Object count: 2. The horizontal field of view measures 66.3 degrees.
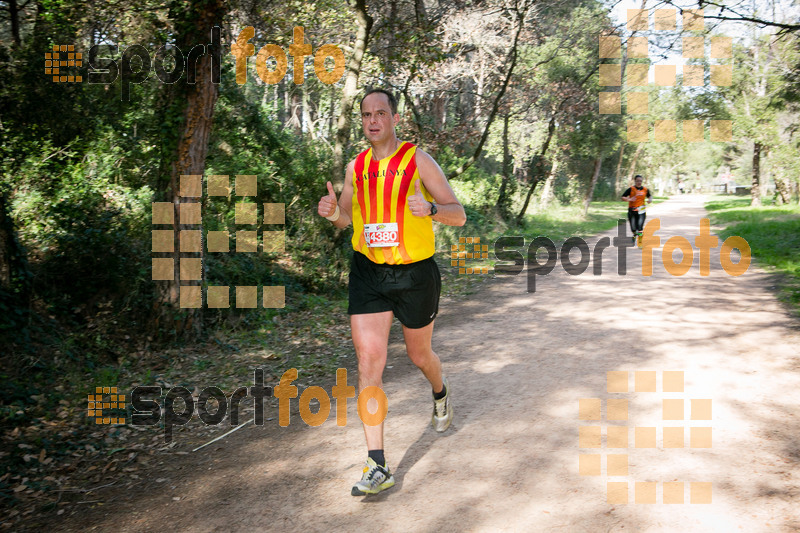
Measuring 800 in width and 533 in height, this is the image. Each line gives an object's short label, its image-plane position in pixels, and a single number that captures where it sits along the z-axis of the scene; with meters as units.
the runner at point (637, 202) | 17.30
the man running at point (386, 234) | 4.16
